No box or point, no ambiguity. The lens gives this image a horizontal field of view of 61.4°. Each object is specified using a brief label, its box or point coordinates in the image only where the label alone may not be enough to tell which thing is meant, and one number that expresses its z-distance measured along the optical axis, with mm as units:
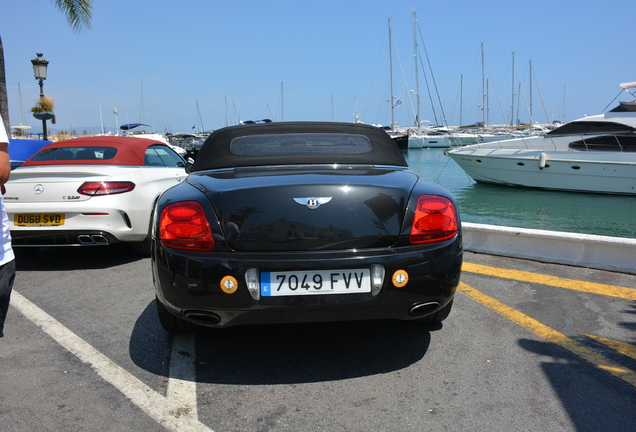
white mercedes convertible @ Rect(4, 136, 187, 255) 5078
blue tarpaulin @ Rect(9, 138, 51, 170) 10219
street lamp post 17328
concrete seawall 5047
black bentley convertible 2605
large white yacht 18094
